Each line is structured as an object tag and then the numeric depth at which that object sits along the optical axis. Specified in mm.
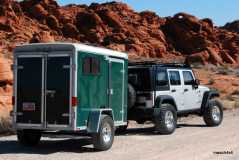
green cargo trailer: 12430
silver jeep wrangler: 16438
